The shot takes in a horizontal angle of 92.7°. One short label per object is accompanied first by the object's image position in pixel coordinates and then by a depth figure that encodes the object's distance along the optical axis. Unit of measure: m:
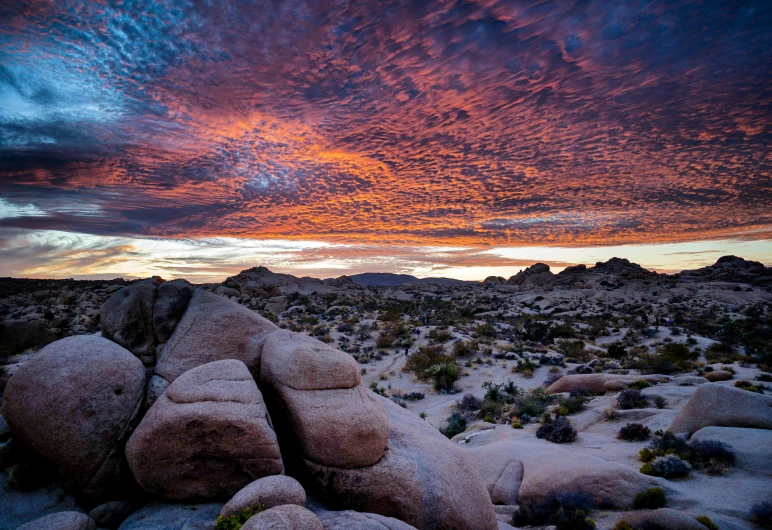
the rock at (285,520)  4.82
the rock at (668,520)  6.90
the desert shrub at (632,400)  14.44
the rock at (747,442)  9.21
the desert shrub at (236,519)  5.24
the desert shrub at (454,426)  14.80
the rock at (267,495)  5.46
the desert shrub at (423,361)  22.16
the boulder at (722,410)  10.77
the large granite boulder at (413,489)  7.26
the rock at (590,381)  17.11
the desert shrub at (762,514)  7.02
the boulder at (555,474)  8.62
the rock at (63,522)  5.29
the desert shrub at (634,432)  11.98
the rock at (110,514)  6.34
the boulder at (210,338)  8.70
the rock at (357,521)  5.74
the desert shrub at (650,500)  8.16
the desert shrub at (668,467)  9.45
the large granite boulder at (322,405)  7.36
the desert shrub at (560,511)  7.87
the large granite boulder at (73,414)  6.53
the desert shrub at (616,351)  23.89
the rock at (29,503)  6.26
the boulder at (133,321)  8.98
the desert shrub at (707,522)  6.84
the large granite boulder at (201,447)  6.31
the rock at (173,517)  5.84
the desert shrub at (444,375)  20.27
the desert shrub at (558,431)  12.68
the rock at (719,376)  16.72
